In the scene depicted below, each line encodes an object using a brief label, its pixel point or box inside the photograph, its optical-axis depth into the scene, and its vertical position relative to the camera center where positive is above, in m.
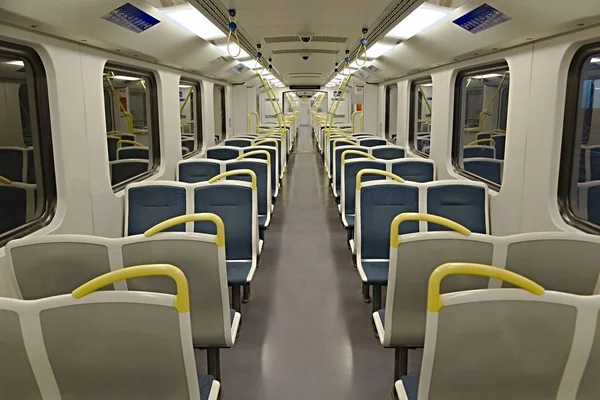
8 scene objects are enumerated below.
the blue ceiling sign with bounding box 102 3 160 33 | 3.29 +0.60
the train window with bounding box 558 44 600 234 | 3.29 -0.17
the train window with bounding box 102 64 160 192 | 5.28 -0.21
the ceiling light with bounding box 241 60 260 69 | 7.95 +0.70
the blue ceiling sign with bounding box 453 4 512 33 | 3.24 +0.59
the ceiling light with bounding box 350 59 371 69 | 8.23 +0.72
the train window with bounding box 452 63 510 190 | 5.33 -0.34
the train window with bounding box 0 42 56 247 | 3.33 -0.31
